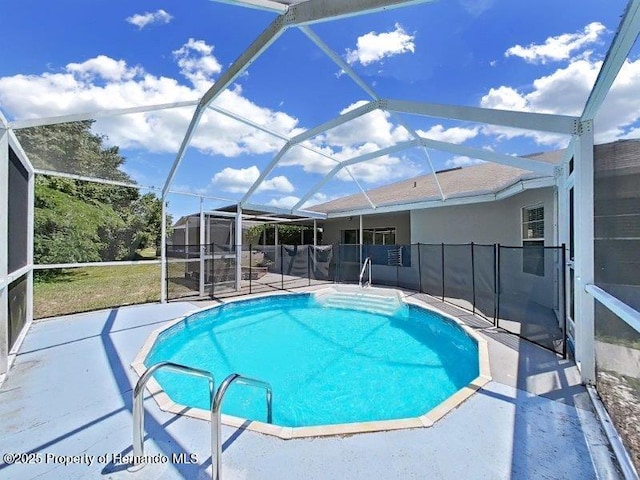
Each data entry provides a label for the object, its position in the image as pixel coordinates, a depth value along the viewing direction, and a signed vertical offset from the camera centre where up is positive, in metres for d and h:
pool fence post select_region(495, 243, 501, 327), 5.96 -0.82
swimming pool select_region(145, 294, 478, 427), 4.08 -2.18
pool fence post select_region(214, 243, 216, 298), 9.44 -0.76
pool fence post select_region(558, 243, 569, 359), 4.29 -0.92
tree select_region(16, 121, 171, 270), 5.56 +1.27
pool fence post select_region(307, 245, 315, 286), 11.72 -0.68
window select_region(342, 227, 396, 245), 15.38 +0.35
